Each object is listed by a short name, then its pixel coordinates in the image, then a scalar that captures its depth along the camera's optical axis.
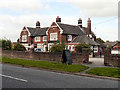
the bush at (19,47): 34.66
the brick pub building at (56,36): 41.47
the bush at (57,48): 26.97
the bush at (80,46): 30.44
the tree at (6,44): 37.09
